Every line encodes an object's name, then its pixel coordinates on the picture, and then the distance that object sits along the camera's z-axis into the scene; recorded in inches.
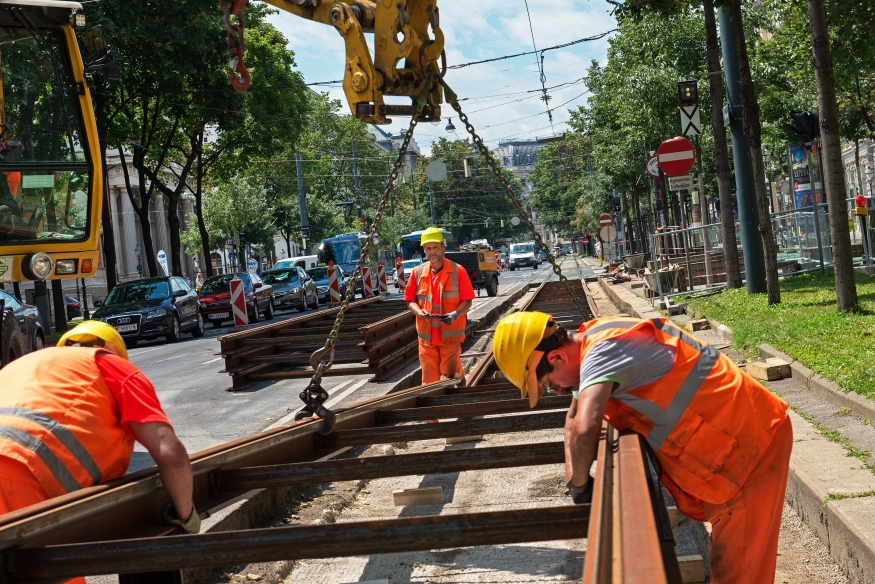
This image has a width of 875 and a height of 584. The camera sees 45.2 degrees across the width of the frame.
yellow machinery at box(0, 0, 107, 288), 401.4
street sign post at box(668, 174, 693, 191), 825.5
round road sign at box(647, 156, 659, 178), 1021.8
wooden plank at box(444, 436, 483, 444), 356.5
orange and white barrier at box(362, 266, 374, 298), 1364.4
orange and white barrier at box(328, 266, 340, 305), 1261.1
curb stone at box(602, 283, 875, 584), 181.9
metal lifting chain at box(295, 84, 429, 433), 257.3
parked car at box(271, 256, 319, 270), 2211.4
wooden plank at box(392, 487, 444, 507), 270.8
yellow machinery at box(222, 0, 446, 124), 325.4
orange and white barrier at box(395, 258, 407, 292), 1396.9
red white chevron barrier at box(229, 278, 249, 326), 1058.1
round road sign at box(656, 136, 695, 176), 730.8
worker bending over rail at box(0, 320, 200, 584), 140.2
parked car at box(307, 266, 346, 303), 1718.6
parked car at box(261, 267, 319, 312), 1494.8
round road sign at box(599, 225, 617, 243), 1628.9
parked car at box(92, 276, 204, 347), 1027.3
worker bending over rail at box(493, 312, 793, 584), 142.9
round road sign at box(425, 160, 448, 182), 1475.1
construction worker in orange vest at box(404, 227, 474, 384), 374.6
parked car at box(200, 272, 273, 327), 1296.8
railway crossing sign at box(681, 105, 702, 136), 754.2
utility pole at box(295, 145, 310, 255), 2185.7
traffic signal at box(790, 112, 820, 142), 688.4
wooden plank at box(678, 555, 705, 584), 192.1
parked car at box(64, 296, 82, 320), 1900.8
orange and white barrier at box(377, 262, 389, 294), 1597.6
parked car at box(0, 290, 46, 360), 419.8
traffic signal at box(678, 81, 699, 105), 739.0
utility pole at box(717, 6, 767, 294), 703.1
